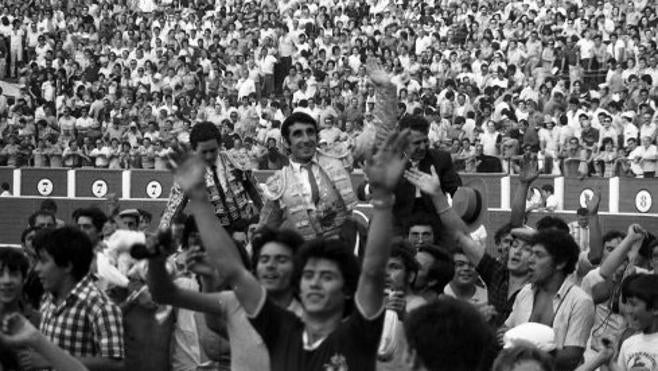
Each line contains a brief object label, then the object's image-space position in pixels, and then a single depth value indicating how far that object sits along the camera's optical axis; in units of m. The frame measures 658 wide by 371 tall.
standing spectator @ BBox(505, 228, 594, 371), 8.54
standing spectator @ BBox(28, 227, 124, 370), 7.34
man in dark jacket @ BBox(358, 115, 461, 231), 10.77
